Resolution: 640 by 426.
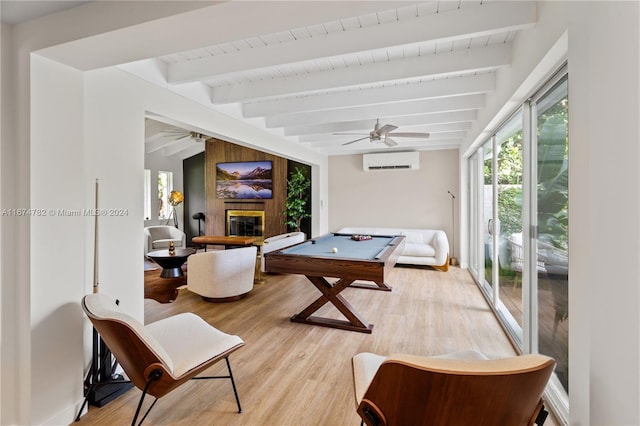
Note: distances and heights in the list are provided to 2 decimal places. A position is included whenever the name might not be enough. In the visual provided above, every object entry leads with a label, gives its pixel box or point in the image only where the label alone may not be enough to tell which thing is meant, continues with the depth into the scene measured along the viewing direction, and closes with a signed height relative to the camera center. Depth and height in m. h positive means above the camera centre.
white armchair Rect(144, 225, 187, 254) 6.86 -0.66
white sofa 5.59 -0.69
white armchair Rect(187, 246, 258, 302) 3.80 -0.81
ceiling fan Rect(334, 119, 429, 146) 3.78 +0.99
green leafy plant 7.14 +0.26
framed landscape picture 7.61 +0.77
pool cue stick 1.96 -0.28
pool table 2.79 -0.53
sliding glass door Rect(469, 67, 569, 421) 1.90 -0.12
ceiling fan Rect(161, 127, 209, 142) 6.37 +1.71
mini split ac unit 6.47 +1.07
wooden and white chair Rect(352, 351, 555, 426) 0.96 -0.59
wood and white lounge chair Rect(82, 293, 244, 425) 1.47 -0.78
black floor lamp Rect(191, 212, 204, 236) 8.66 -0.17
